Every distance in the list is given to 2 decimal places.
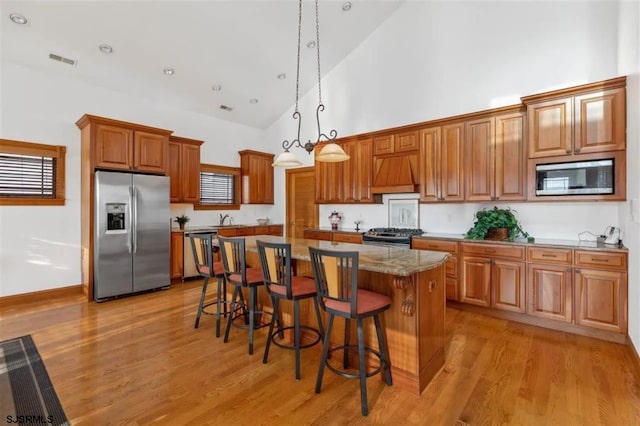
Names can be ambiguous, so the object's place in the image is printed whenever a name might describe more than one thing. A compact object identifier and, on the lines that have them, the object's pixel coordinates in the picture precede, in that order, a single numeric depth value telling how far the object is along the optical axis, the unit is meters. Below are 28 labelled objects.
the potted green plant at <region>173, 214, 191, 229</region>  5.70
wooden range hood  4.68
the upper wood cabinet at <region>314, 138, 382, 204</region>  5.25
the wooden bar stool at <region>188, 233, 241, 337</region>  3.14
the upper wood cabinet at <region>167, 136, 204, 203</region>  5.48
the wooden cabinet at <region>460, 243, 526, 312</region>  3.44
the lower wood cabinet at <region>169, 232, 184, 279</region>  5.25
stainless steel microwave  3.13
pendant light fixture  2.98
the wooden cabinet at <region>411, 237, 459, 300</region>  3.88
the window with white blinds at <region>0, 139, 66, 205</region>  4.07
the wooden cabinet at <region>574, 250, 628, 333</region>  2.89
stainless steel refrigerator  4.30
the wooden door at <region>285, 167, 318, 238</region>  6.50
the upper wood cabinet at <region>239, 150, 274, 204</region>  6.75
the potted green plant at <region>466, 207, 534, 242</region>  3.84
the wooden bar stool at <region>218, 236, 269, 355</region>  2.75
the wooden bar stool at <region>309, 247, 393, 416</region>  1.95
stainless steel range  4.34
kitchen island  2.13
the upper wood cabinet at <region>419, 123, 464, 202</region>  4.20
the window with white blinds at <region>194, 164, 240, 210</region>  6.30
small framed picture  4.92
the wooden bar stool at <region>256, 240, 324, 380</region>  2.35
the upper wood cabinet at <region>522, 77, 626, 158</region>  3.08
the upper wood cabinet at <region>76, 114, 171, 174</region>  4.32
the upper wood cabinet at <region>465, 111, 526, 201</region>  3.73
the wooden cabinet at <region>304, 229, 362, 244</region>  5.11
